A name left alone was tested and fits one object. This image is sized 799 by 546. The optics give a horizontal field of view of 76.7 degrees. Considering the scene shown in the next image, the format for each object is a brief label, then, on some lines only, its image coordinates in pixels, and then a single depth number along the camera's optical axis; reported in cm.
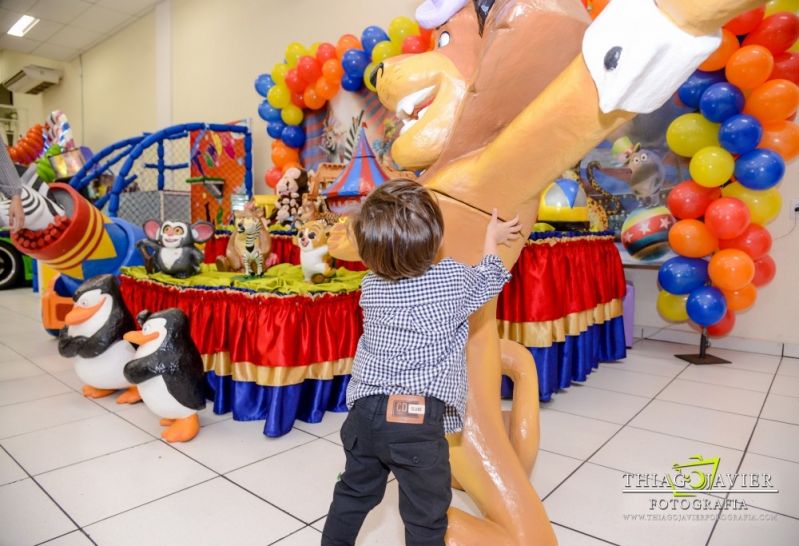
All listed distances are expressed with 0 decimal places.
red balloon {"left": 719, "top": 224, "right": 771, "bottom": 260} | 304
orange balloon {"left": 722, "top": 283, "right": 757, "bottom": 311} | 317
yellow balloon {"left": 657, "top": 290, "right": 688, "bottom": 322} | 338
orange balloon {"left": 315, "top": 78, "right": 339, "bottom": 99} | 463
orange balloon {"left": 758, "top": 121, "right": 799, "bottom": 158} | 289
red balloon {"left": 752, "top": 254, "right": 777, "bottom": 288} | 321
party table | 214
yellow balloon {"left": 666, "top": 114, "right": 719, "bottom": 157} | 311
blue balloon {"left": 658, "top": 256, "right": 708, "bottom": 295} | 318
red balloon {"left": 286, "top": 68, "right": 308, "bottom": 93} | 480
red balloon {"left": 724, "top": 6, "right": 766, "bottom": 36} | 282
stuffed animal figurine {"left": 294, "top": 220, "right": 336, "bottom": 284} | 238
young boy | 106
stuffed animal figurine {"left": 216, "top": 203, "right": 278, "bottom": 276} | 255
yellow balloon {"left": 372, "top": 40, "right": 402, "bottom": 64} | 397
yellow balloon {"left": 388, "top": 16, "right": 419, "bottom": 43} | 392
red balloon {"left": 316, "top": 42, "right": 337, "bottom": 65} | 456
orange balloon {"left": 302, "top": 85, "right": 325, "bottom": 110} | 480
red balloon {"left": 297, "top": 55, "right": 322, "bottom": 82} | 464
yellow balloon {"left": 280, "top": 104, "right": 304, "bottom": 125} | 509
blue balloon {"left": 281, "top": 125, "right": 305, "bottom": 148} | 518
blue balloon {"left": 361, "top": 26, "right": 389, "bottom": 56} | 412
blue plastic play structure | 464
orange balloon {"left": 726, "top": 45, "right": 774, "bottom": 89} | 278
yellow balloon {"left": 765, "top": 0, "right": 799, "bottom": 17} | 300
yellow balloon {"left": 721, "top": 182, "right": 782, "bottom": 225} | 301
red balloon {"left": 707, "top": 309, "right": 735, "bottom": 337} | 338
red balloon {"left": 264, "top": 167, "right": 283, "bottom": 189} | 495
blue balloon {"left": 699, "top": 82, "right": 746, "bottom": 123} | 287
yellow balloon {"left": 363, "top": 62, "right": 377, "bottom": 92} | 403
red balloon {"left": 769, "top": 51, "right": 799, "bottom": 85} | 287
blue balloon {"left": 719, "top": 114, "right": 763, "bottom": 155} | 281
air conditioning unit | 980
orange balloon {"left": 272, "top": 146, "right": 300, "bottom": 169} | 528
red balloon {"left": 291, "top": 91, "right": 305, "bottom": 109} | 499
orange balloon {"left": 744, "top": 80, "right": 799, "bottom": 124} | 278
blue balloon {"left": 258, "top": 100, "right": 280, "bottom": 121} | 529
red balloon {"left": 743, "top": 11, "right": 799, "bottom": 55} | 282
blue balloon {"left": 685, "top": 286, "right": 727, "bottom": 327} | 308
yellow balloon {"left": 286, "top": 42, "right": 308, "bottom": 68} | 479
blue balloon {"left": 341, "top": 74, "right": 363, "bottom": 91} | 443
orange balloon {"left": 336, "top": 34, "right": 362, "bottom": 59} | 441
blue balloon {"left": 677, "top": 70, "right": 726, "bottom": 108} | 305
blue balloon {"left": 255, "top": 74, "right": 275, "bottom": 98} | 527
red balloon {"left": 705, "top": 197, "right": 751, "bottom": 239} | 291
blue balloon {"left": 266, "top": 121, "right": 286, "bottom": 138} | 533
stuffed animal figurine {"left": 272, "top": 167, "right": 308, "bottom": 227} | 331
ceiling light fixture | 789
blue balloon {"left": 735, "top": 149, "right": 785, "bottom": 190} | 284
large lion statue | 101
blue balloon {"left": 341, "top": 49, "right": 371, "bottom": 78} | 427
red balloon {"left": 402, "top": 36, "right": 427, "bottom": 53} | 377
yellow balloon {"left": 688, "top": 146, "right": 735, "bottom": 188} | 294
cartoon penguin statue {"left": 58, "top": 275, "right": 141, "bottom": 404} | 234
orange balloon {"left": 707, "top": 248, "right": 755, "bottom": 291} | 296
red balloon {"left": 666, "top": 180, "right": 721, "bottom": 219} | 313
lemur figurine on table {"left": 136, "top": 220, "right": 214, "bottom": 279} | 258
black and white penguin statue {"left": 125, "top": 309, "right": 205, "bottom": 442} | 201
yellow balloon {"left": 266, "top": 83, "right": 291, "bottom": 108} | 503
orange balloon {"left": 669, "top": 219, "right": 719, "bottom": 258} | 310
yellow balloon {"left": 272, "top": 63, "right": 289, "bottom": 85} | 495
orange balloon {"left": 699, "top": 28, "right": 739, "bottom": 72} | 288
